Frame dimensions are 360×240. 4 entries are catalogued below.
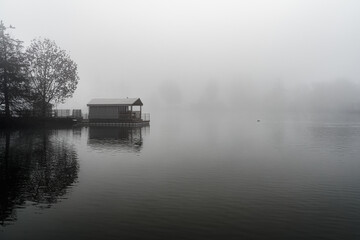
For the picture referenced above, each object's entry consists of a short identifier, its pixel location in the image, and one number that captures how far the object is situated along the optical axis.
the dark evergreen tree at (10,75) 61.47
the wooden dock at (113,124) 79.69
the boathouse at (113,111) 80.25
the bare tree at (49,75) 74.69
